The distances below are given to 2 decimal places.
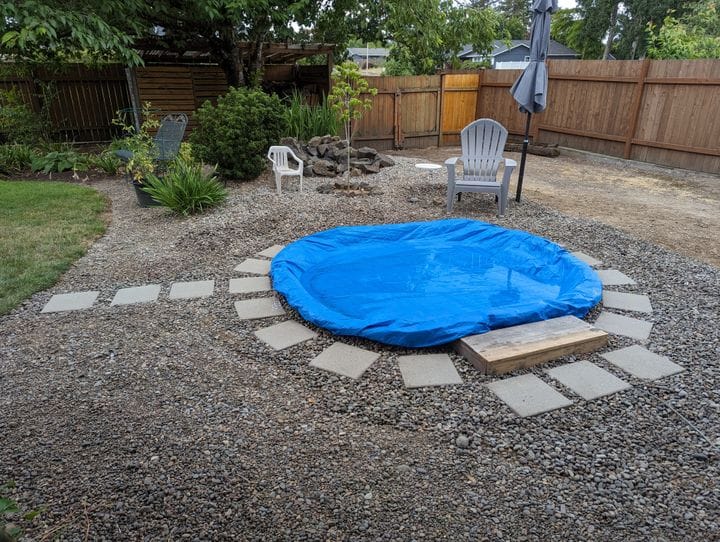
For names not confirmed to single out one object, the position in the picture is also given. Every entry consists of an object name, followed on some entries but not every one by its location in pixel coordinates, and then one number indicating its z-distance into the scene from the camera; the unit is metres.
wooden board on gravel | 2.28
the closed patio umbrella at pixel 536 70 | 4.58
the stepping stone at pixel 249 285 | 3.19
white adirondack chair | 4.90
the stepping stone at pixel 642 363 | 2.28
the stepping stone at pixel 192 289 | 3.14
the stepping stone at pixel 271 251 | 3.80
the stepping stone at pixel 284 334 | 2.54
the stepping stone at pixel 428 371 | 2.21
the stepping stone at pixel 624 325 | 2.63
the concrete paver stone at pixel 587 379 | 2.14
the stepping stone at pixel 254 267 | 3.50
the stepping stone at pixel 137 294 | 3.06
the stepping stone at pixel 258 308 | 2.86
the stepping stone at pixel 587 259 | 3.63
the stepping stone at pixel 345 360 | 2.30
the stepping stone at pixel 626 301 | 2.93
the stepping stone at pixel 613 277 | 3.30
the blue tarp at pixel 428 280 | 2.58
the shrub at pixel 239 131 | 5.64
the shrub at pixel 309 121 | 7.13
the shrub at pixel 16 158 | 6.63
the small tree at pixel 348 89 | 5.30
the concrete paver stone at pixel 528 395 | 2.03
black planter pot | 5.03
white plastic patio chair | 5.34
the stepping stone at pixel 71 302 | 2.96
